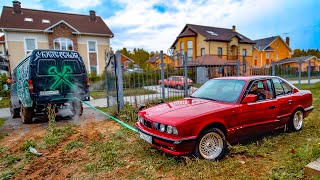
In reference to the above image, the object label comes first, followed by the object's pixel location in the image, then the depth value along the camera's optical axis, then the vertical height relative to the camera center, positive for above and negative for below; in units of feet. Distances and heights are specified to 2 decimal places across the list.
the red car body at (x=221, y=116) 12.22 -2.64
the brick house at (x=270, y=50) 138.66 +14.76
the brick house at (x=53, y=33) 78.74 +16.80
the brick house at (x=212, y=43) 102.39 +15.07
